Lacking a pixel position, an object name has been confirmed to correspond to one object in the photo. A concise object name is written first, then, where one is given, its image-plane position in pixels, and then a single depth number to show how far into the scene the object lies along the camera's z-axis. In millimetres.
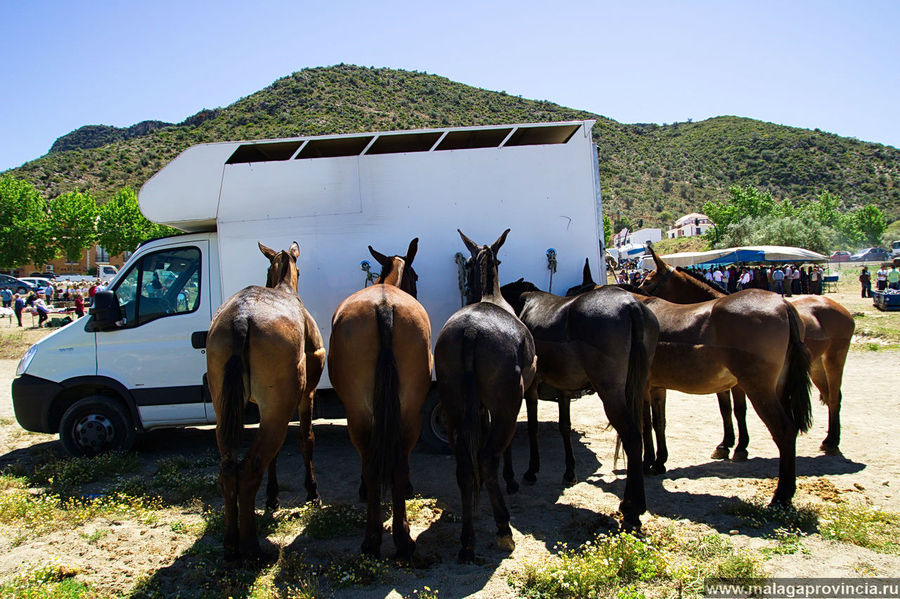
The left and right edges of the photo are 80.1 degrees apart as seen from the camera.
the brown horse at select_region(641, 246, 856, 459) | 6270
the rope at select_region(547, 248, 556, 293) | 6648
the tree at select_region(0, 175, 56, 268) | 44344
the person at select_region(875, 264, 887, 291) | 22703
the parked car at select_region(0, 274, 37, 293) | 39750
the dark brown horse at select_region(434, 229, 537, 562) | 4152
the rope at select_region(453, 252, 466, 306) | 6422
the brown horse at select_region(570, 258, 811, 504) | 5004
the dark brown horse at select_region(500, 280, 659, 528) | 4734
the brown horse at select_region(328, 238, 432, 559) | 4043
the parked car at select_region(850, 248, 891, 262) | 57091
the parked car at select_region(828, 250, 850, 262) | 59562
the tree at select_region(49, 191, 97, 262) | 47562
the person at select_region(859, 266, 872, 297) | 24531
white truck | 6434
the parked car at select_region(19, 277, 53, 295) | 40838
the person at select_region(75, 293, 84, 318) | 22516
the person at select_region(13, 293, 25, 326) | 22906
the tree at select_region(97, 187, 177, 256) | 47938
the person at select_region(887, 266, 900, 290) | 21356
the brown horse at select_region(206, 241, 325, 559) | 4020
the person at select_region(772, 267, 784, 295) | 27866
